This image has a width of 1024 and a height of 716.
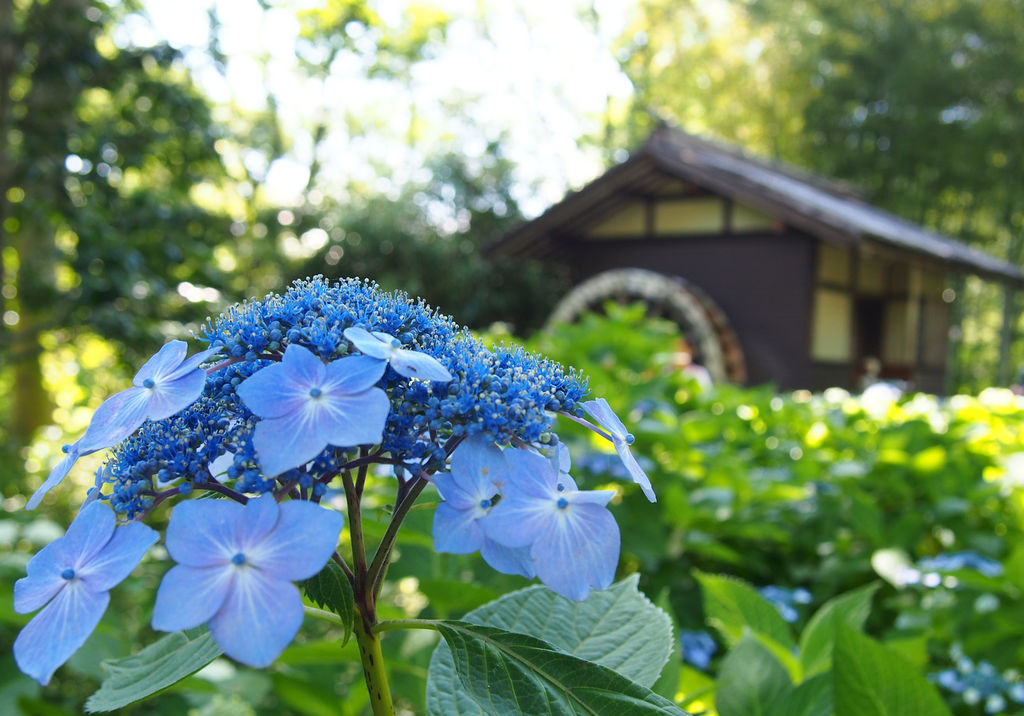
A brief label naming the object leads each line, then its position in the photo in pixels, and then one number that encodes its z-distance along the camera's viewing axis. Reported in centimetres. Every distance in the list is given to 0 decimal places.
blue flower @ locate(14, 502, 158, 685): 17
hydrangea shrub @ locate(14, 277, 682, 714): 17
